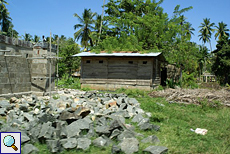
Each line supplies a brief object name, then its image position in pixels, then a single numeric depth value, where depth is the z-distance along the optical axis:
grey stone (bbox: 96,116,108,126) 5.81
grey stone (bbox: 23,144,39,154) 3.90
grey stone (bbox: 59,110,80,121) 5.72
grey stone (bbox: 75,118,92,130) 5.17
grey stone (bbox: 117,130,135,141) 4.71
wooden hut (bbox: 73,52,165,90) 15.34
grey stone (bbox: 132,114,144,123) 6.46
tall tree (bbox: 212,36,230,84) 27.18
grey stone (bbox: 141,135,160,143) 4.72
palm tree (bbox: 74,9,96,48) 31.69
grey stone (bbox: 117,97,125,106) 8.48
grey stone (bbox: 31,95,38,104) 8.15
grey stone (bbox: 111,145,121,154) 4.04
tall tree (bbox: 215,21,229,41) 42.09
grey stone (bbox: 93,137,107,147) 4.39
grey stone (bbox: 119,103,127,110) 7.88
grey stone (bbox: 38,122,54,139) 4.42
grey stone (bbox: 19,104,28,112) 6.98
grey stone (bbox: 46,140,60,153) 3.99
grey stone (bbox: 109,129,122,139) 4.81
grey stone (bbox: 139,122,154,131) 5.69
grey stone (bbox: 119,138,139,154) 4.10
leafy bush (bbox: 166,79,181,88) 17.81
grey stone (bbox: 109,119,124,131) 5.04
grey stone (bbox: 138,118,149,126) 6.06
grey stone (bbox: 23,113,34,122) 5.89
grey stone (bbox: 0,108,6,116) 6.53
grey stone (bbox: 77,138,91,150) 4.23
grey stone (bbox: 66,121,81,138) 4.72
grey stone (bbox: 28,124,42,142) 4.49
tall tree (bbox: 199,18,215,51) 45.41
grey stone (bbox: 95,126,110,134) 4.94
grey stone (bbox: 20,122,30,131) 5.24
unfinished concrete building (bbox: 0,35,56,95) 8.72
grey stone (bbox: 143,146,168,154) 3.98
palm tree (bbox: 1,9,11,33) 36.90
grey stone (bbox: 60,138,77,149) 4.15
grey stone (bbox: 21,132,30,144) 4.40
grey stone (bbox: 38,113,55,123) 5.47
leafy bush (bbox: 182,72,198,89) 18.86
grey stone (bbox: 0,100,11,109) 7.06
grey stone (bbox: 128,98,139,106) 9.06
